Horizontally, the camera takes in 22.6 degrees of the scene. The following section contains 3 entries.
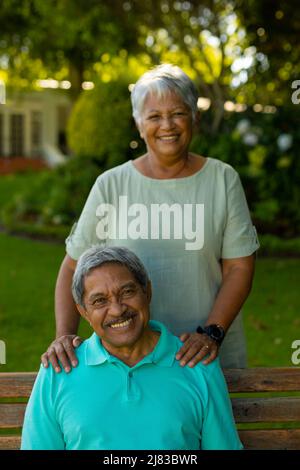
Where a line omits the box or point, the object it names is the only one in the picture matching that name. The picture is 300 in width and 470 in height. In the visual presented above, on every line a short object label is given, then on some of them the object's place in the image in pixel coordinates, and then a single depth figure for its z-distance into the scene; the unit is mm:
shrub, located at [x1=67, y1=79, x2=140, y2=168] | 11320
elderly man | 2314
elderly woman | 2654
